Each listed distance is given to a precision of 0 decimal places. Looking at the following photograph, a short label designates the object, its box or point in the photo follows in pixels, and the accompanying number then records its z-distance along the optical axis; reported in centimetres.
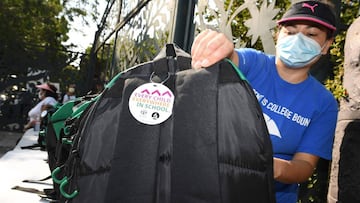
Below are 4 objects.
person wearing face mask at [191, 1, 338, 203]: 137
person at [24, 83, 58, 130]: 533
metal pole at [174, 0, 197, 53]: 313
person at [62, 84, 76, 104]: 1083
